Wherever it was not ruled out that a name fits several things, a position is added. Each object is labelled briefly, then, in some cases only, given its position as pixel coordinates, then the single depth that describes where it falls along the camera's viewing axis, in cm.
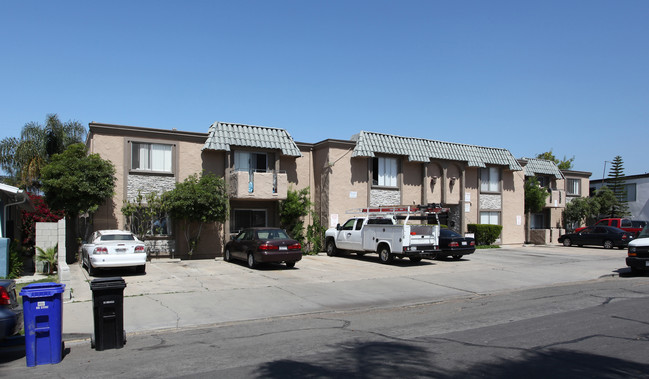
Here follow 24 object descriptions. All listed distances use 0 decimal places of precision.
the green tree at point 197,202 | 1872
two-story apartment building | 1978
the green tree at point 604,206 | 3499
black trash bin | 739
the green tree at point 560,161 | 5125
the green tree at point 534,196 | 3140
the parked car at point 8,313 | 675
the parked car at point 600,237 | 2719
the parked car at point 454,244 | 2039
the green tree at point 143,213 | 1934
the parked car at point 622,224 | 2950
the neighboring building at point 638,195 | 4006
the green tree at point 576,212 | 3475
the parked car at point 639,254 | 1551
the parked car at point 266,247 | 1645
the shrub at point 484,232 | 2781
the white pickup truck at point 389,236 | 1791
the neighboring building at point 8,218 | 1380
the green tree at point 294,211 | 2214
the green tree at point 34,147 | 3088
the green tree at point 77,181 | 1700
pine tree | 4150
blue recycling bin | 663
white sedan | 1436
